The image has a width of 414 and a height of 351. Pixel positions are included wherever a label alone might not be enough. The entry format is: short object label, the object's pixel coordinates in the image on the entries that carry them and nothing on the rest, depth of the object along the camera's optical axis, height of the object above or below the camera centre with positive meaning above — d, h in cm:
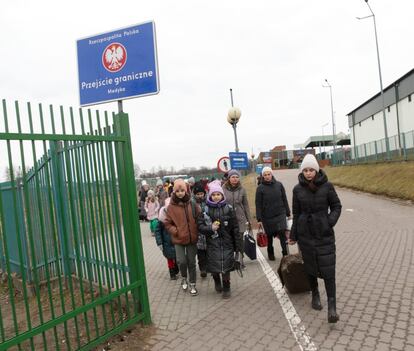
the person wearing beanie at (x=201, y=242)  557 -100
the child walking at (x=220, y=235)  539 -90
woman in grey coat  691 -57
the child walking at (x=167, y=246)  668 -121
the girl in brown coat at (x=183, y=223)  557 -72
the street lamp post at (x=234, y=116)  1329 +164
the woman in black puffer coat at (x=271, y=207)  702 -77
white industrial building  2600 +337
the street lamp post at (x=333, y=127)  4481 +402
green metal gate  407 -45
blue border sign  474 +132
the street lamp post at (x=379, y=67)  2520 +572
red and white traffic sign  1393 +10
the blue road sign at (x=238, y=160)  1370 +17
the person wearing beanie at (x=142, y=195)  1390 -76
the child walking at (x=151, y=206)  1114 -91
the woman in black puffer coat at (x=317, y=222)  439 -69
